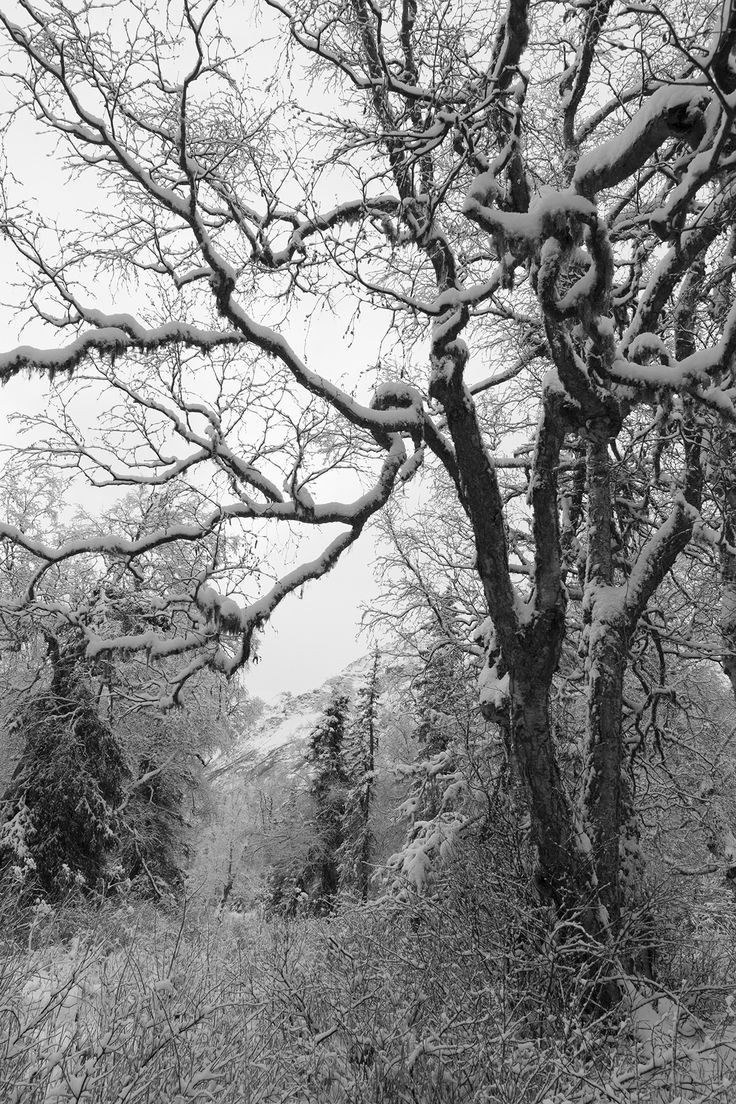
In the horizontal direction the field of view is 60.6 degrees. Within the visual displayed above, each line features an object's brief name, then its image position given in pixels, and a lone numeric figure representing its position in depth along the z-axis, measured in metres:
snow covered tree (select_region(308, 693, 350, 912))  23.34
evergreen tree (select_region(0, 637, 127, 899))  10.64
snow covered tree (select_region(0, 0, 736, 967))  4.23
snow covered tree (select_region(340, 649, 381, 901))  21.86
